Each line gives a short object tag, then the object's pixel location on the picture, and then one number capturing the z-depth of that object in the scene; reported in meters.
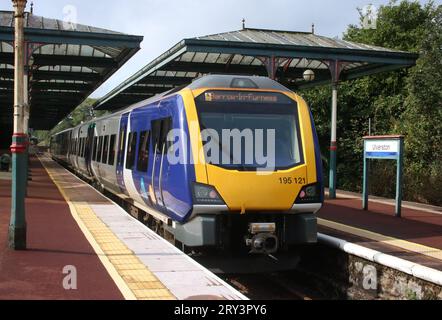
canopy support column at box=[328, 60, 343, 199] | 16.70
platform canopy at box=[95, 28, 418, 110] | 16.59
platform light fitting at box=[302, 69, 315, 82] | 17.41
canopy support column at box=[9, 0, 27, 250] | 7.81
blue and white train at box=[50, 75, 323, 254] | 7.62
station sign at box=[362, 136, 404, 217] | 12.55
